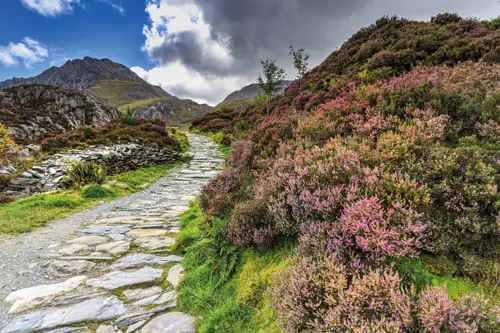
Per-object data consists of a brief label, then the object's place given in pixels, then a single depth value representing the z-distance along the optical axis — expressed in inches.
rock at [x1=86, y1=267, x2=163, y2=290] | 151.3
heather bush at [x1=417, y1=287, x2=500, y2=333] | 62.0
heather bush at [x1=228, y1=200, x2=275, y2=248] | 138.6
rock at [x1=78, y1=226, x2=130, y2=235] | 231.8
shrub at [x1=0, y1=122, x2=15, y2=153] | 554.6
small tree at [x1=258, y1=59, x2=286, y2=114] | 835.4
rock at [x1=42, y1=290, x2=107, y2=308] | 133.5
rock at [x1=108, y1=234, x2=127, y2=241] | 218.2
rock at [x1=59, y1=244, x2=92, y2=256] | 189.9
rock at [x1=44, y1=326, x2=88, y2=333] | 115.3
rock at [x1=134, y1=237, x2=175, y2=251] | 201.3
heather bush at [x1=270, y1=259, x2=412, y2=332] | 72.2
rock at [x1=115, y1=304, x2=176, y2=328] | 120.0
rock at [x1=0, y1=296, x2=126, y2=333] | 116.7
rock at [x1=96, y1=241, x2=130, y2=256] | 193.9
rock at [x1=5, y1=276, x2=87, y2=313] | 130.9
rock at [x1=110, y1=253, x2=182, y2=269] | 173.2
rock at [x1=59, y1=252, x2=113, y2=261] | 182.4
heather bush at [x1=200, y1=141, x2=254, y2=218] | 196.6
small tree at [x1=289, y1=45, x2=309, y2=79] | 865.5
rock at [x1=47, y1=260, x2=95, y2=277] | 164.1
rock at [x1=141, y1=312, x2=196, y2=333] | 114.4
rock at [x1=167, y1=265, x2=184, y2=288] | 152.0
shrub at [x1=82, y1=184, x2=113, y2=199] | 346.9
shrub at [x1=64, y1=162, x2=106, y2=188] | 380.8
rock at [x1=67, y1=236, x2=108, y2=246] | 208.5
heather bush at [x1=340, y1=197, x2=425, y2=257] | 88.7
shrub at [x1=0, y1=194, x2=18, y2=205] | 315.6
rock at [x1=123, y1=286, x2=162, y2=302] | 139.2
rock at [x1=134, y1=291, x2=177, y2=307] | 134.1
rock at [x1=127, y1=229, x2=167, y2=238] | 225.1
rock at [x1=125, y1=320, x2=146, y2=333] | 115.5
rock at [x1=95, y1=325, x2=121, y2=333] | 115.5
